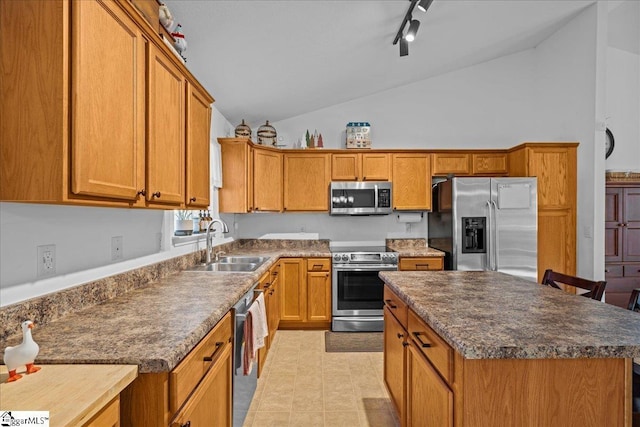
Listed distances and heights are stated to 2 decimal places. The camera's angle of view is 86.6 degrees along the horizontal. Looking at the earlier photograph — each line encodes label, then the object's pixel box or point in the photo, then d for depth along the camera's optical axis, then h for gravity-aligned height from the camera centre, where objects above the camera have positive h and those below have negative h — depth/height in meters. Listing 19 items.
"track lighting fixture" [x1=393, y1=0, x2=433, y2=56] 2.36 +1.47
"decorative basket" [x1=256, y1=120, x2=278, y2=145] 4.15 +0.98
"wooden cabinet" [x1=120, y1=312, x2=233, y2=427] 0.99 -0.59
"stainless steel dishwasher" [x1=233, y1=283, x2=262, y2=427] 1.81 -0.86
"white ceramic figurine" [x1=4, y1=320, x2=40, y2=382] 0.86 -0.36
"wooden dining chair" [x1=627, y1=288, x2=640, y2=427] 1.31 -0.75
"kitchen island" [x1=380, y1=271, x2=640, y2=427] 1.04 -0.48
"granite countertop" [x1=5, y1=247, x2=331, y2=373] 0.98 -0.41
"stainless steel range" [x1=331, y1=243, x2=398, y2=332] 3.78 -0.83
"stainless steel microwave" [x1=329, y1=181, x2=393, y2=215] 4.08 +0.20
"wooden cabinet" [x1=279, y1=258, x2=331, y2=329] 3.84 -0.89
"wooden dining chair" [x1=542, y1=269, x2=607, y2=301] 1.70 -0.38
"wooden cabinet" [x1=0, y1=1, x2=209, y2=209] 0.99 +0.35
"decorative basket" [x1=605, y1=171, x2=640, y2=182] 3.85 +0.45
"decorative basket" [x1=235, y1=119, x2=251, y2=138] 3.84 +0.94
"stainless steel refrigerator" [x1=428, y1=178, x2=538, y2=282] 3.63 -0.08
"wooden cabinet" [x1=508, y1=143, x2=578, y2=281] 3.73 +0.17
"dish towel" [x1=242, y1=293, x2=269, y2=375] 1.96 -0.73
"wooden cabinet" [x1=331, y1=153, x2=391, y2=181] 4.17 +0.58
